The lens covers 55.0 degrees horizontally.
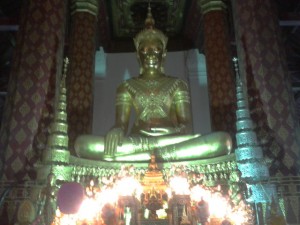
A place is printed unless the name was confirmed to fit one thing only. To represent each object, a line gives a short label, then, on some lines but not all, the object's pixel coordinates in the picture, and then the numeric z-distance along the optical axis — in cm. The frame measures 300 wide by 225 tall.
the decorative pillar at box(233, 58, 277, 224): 214
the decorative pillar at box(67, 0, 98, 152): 426
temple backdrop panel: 541
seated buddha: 297
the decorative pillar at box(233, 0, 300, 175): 308
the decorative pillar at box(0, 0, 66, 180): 307
